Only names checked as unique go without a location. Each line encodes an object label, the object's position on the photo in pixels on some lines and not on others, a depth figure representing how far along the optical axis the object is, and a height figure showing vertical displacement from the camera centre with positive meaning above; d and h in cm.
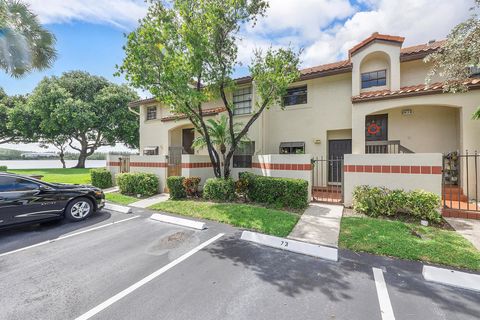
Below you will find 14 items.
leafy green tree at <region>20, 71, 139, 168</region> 2267 +519
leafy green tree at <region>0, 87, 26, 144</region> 2396 +491
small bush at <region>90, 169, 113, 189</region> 1248 -97
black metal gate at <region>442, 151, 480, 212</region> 685 -79
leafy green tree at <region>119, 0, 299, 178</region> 753 +393
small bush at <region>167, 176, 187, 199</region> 940 -113
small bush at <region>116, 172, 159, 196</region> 1041 -109
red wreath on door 1038 +152
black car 568 -113
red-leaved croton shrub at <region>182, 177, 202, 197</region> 950 -107
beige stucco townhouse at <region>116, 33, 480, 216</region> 841 +223
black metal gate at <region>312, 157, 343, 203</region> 1046 -78
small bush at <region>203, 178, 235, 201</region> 885 -119
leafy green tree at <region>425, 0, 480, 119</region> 612 +318
